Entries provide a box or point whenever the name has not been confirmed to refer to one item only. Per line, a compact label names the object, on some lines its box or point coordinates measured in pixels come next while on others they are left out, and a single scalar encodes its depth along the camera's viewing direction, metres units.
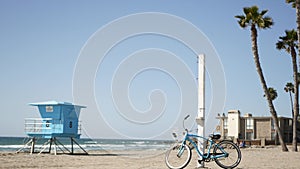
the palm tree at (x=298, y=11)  25.62
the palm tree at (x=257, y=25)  27.97
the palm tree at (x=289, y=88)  55.77
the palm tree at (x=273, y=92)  60.27
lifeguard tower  22.39
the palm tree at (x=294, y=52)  29.00
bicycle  11.16
